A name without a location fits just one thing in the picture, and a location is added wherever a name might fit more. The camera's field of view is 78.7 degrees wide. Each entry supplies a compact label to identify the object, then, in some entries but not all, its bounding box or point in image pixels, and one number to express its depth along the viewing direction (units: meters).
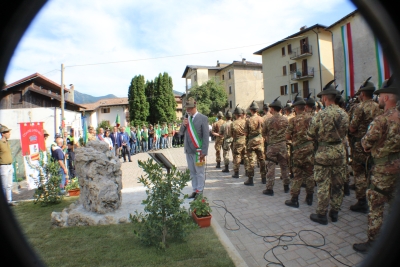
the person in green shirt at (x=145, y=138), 19.05
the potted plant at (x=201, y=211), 4.48
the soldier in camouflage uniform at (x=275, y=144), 6.30
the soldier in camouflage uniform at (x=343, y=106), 6.12
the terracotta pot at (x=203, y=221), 4.51
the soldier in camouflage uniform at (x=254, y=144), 7.50
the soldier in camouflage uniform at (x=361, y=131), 4.91
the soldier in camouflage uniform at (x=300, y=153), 5.46
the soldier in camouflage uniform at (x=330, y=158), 4.43
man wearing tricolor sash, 6.09
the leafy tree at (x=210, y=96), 44.10
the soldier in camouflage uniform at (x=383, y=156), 3.13
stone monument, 4.99
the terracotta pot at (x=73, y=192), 7.38
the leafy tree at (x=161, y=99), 44.34
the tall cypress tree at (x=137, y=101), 43.44
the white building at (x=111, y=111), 51.62
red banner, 8.41
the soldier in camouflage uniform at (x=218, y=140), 10.63
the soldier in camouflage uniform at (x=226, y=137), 9.74
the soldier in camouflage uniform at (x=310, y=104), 5.64
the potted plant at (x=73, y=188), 7.39
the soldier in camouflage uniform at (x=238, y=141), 8.46
